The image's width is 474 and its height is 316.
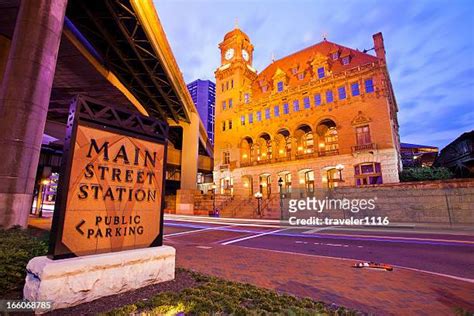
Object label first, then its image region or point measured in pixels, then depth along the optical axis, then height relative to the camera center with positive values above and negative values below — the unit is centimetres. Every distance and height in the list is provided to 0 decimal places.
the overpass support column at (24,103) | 880 +398
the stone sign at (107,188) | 385 +27
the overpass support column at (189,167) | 3384 +575
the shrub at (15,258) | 369 -95
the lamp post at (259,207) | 2714 -58
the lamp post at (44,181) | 2891 +262
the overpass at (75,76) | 903 +1235
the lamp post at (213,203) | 3177 -20
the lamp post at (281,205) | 2551 -38
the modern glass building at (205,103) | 10656 +4698
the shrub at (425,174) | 2305 +296
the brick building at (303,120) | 2889 +1240
